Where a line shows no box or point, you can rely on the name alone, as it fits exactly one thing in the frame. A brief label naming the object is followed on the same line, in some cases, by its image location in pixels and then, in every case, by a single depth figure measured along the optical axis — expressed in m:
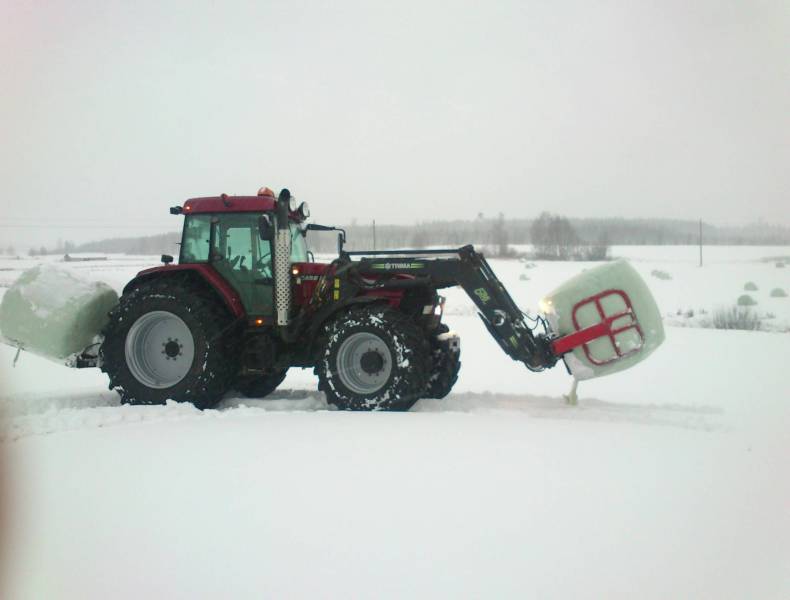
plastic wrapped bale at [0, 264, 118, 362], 6.71
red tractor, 6.29
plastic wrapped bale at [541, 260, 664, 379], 6.00
